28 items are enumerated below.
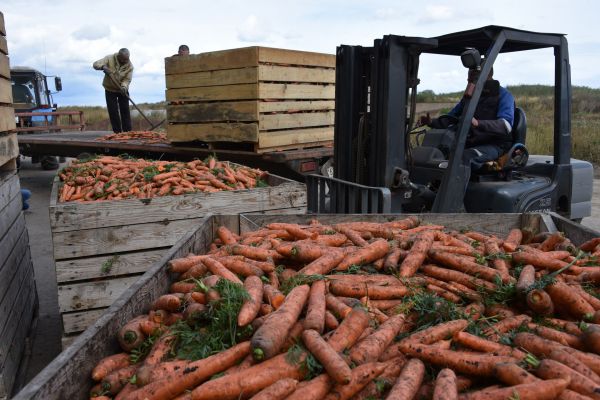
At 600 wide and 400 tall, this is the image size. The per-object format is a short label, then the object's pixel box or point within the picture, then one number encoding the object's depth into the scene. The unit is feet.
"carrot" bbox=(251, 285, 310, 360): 6.90
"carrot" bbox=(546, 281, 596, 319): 8.50
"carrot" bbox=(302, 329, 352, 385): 6.40
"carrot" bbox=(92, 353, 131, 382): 7.18
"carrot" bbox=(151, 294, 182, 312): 8.68
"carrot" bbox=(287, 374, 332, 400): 6.33
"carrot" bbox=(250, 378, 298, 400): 6.28
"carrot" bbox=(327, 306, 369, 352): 7.22
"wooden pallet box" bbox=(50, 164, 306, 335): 14.49
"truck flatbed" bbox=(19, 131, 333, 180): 24.11
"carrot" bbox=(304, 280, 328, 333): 7.57
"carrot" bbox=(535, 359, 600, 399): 6.30
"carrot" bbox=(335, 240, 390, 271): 10.49
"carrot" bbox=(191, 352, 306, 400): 6.51
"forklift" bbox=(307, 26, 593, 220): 17.08
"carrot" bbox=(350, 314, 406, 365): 7.04
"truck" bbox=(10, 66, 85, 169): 53.65
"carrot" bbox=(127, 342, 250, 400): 6.65
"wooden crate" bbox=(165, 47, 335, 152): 23.29
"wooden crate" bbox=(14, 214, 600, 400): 6.48
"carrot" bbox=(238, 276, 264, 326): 7.54
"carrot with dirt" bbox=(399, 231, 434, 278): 10.22
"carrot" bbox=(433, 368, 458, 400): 6.17
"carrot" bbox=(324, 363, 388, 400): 6.43
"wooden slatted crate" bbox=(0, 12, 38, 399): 12.62
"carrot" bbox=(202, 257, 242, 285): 9.53
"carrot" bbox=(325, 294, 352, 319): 8.16
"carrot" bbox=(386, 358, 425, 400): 6.29
